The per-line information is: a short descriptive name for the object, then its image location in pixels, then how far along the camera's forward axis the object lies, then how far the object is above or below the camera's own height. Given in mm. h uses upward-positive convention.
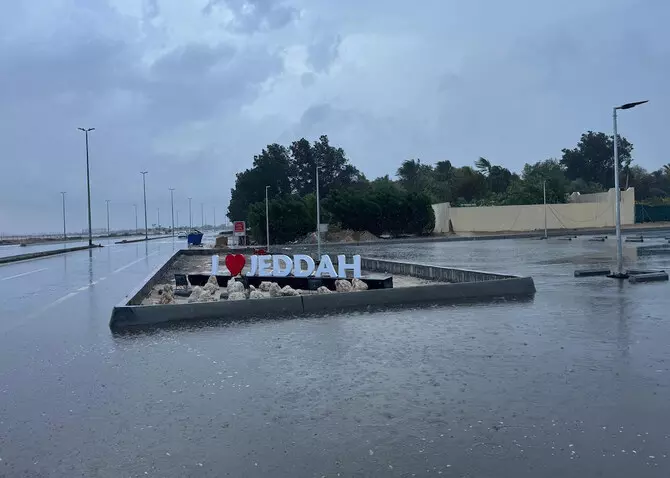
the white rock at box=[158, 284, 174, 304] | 15265 -1399
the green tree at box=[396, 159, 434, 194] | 95000 +9551
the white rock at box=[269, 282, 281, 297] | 16164 -1369
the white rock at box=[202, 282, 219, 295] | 17672 -1389
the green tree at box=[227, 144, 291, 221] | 92438 +9179
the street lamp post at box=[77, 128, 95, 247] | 61625 +5638
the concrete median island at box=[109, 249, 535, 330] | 12742 -1408
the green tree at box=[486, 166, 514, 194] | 96312 +8294
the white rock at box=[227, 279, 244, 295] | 17373 -1345
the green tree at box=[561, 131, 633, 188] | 102500 +11767
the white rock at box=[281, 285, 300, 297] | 16188 -1406
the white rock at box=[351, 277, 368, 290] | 16688 -1320
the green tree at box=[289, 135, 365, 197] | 96500 +11052
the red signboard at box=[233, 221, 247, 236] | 51412 +916
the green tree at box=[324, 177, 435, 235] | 61969 +2436
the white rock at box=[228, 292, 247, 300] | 15170 -1399
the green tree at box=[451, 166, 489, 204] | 93688 +6948
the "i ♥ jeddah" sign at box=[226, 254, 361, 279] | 17891 -864
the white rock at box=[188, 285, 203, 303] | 15991 -1437
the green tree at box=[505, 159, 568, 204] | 72812 +4945
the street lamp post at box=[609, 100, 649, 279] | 18141 +948
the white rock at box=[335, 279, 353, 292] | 16719 -1320
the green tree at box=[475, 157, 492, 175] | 96625 +10490
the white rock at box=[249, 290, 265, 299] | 15135 -1388
